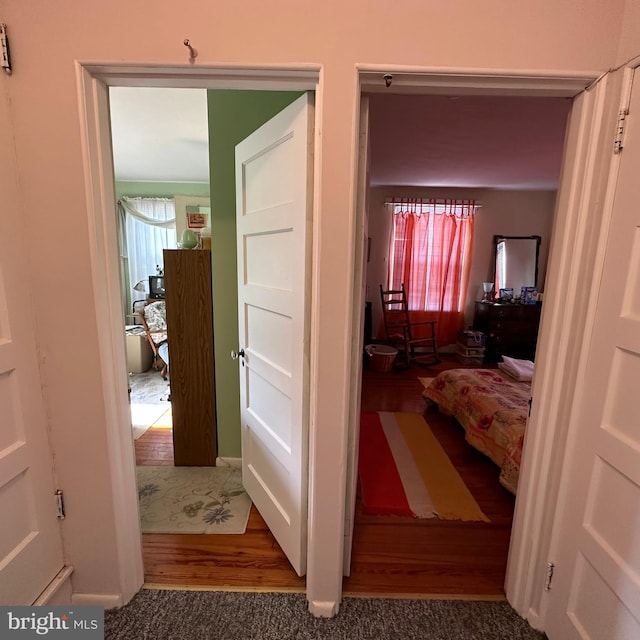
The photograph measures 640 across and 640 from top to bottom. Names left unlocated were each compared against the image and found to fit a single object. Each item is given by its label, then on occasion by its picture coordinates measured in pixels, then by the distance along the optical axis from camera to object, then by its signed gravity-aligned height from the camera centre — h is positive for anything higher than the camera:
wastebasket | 4.49 -1.19
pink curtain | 4.88 +0.18
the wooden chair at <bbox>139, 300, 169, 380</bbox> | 3.85 -0.81
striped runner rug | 1.96 -1.38
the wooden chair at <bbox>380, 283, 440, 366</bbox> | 4.82 -0.90
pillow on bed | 2.98 -0.89
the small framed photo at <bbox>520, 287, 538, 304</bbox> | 4.77 -0.36
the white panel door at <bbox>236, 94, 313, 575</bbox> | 1.29 -0.21
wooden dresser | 4.63 -0.81
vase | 2.19 +0.14
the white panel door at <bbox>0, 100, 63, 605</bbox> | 1.09 -0.60
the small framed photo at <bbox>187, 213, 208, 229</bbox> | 2.30 +0.28
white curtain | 5.21 +0.41
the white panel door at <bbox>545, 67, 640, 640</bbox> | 0.98 -0.58
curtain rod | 4.85 +0.96
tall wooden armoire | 2.11 -0.59
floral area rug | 1.81 -1.39
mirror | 4.96 +0.13
